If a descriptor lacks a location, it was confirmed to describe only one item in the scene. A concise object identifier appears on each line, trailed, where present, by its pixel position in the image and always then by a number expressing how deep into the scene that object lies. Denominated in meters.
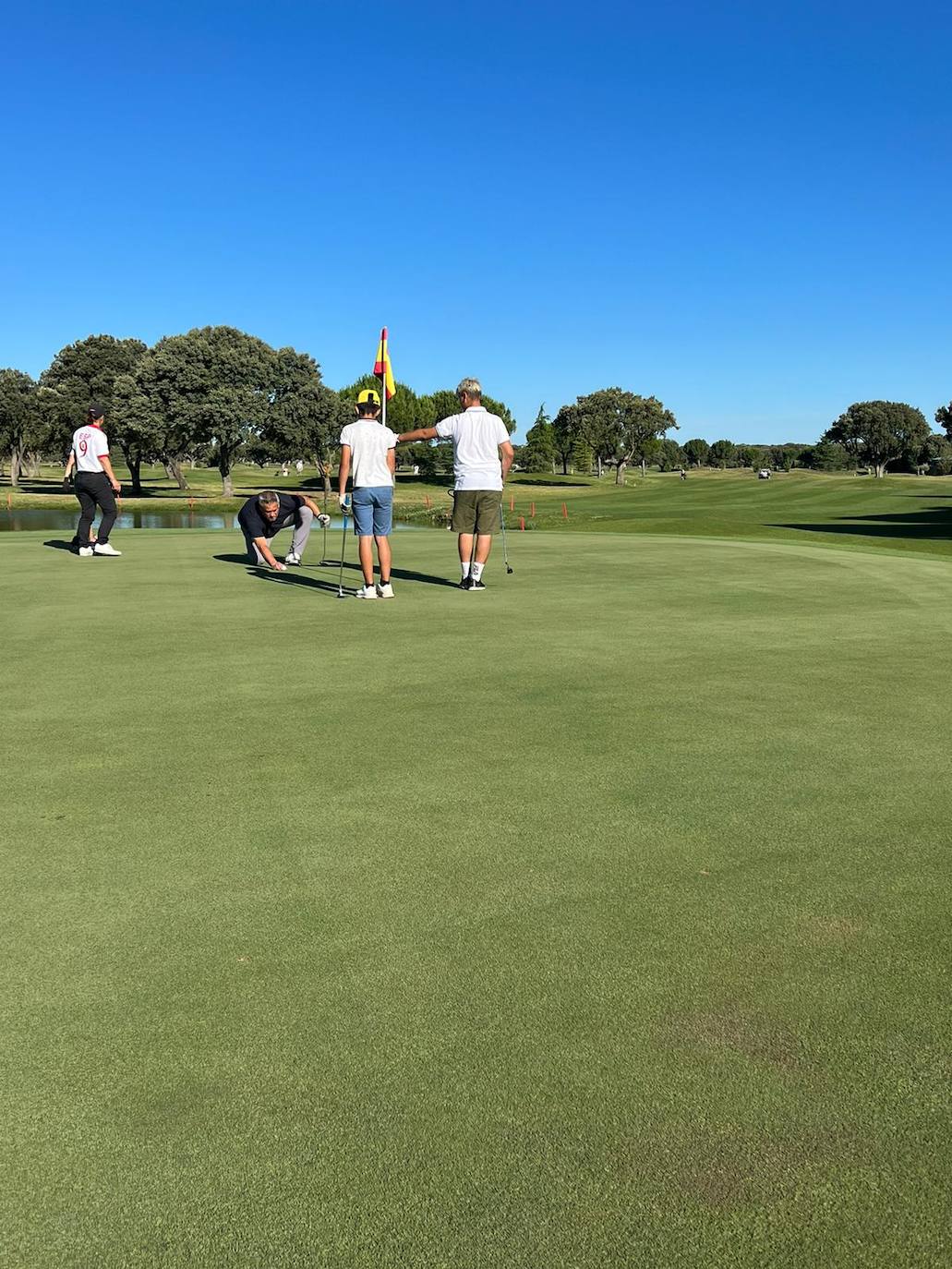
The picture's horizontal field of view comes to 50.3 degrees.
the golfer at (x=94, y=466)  15.40
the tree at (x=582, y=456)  134.62
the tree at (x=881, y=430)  136.62
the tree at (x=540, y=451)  149.12
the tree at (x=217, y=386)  69.31
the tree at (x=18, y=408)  83.62
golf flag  16.73
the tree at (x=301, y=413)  73.12
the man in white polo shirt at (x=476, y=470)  11.89
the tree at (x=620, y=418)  119.31
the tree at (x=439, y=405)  134.38
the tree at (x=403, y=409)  129.88
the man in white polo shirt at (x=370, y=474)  11.66
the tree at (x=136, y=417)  68.75
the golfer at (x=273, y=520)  14.05
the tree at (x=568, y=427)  120.99
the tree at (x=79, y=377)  78.06
